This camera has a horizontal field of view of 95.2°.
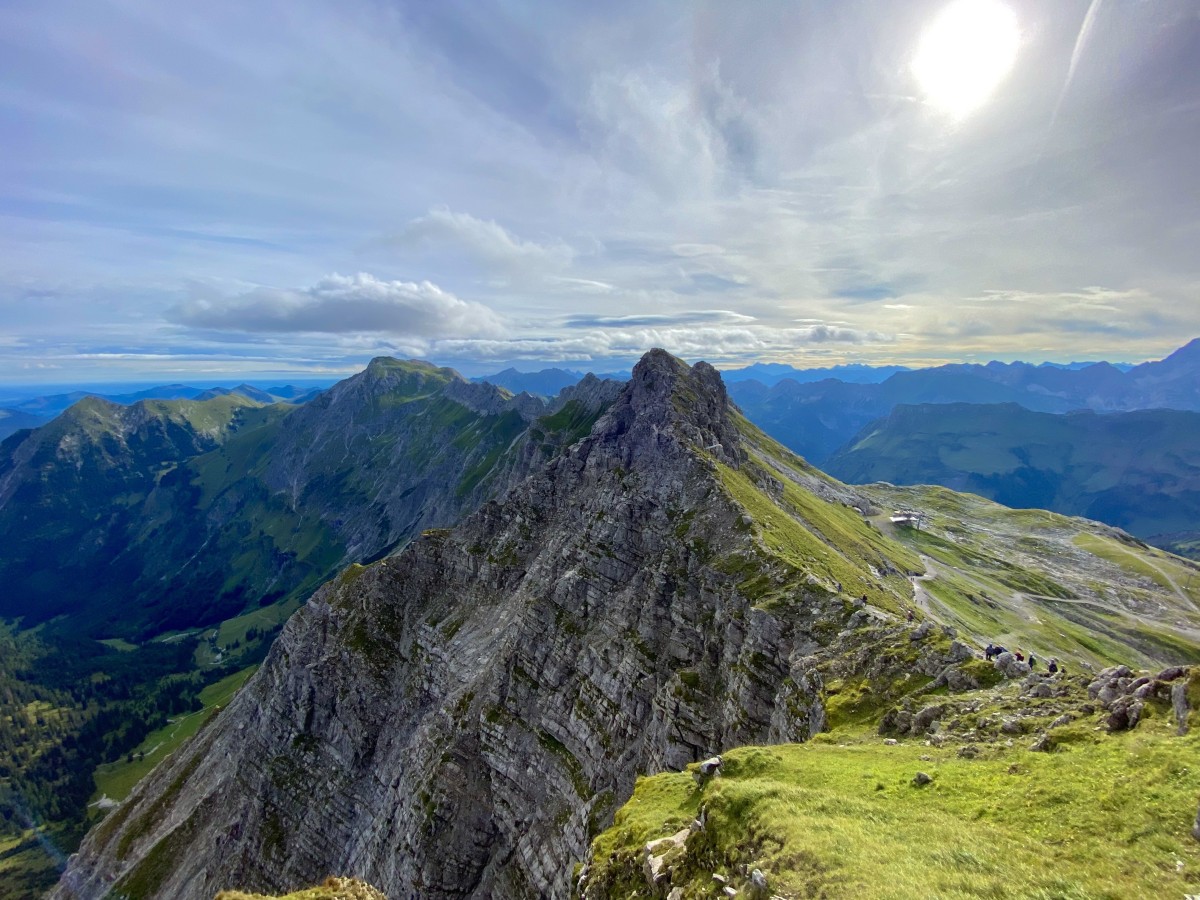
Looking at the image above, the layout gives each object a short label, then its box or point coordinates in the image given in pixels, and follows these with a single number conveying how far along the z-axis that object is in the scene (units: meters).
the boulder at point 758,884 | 21.39
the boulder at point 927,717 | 37.66
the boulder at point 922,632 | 46.94
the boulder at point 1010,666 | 39.12
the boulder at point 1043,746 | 27.93
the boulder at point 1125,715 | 26.56
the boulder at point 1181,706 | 23.94
